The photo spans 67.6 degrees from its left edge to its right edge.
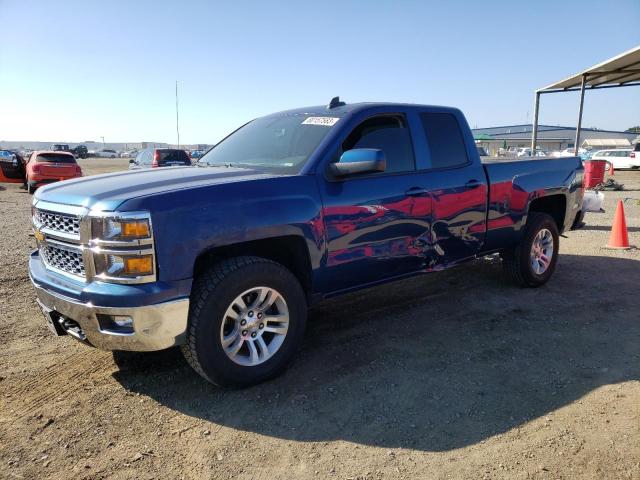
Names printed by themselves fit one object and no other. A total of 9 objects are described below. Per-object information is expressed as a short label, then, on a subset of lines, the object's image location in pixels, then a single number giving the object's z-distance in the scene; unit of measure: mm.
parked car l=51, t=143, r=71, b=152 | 53562
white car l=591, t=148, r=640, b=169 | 31939
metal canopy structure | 11905
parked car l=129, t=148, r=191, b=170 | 16219
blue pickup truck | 2812
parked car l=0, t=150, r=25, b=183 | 18172
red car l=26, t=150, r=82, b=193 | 16303
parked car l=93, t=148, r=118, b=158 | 83319
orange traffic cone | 7797
